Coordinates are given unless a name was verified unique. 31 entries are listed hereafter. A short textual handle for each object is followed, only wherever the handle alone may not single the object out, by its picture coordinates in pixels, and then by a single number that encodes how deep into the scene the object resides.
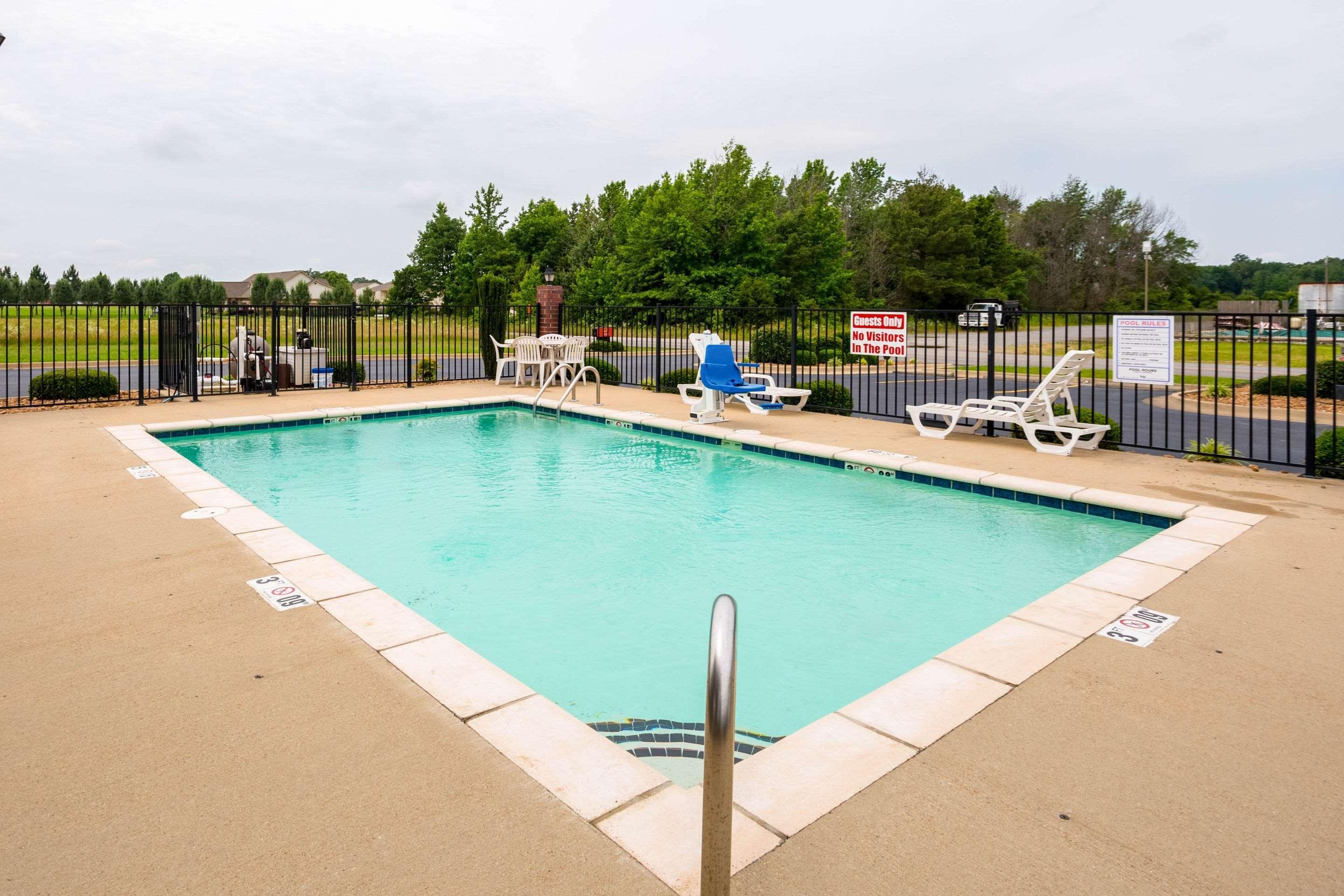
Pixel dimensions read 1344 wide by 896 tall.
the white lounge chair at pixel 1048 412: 7.67
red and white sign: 9.72
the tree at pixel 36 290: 49.69
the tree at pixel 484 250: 57.88
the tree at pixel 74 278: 53.59
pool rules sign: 7.41
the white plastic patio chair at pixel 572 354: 12.16
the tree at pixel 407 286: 66.56
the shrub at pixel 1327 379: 12.87
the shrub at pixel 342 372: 14.01
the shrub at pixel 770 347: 18.58
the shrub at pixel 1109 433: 8.02
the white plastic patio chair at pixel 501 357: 14.05
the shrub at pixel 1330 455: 6.66
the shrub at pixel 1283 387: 13.62
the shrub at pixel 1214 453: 7.31
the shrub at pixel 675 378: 13.25
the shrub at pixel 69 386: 11.01
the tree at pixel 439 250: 65.25
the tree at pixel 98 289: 50.81
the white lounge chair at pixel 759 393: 9.99
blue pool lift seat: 9.41
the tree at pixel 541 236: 58.69
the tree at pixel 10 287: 46.88
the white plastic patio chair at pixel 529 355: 13.03
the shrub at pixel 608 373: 14.88
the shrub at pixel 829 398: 10.84
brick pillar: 16.31
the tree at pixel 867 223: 49.59
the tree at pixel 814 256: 42.50
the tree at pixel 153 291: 49.54
